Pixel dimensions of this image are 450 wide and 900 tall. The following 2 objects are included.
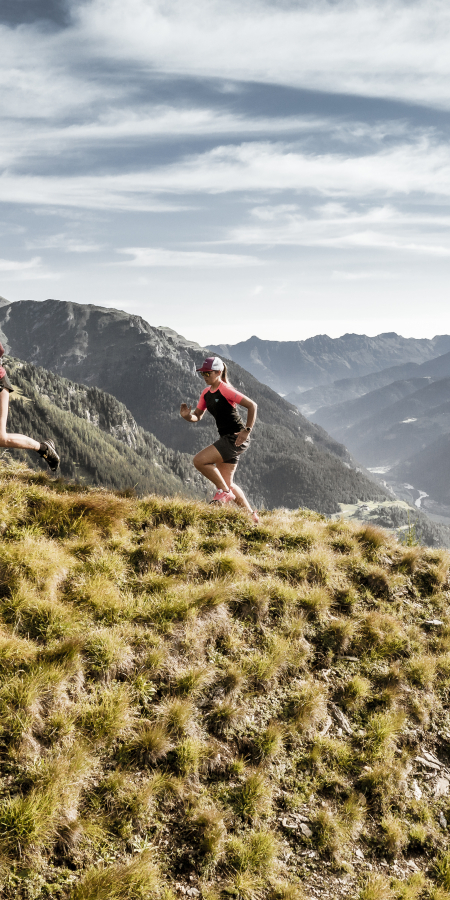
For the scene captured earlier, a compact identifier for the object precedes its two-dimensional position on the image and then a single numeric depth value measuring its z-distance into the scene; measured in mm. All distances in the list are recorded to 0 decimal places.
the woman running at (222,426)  9164
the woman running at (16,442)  8028
